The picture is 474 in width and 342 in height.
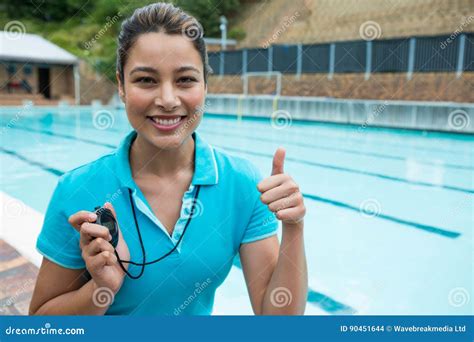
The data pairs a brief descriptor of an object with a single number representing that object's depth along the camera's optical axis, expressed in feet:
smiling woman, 3.33
